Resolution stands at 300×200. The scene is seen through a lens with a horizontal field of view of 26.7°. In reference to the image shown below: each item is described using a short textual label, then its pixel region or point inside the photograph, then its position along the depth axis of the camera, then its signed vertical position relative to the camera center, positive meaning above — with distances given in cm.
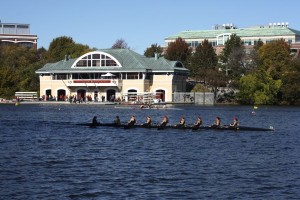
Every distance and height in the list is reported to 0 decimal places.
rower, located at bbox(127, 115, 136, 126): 6379 -245
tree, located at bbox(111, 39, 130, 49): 19711 +1670
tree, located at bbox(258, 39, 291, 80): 12938 +864
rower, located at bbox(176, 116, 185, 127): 6122 -244
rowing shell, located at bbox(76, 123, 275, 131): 6044 -288
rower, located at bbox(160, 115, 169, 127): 6178 -241
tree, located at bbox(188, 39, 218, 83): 14875 +901
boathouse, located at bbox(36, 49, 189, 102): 13300 +448
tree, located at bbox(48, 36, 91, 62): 16300 +1293
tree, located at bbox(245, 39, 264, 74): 13632 +786
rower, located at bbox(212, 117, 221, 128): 6027 -249
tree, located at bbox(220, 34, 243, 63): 14770 +1248
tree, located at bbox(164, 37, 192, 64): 15950 +1182
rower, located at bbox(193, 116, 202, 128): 6066 -251
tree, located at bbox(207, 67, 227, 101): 13638 +391
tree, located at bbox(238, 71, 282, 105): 12631 +222
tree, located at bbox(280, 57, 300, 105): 12512 +305
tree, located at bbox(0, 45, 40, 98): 14150 +649
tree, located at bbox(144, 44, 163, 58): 17275 +1311
